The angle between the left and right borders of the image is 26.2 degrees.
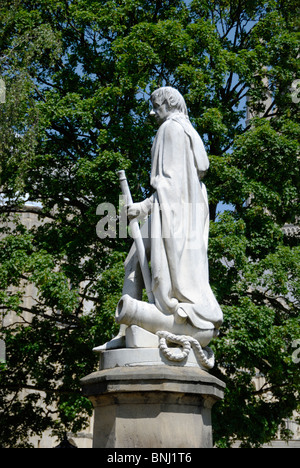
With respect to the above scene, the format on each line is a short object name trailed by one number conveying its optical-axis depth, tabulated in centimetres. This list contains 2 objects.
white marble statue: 598
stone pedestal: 543
